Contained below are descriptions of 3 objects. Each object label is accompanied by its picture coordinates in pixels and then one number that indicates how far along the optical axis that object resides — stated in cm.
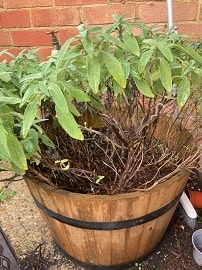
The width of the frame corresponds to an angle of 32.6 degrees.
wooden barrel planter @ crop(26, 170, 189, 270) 120
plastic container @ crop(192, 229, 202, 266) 149
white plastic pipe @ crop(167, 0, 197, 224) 152
